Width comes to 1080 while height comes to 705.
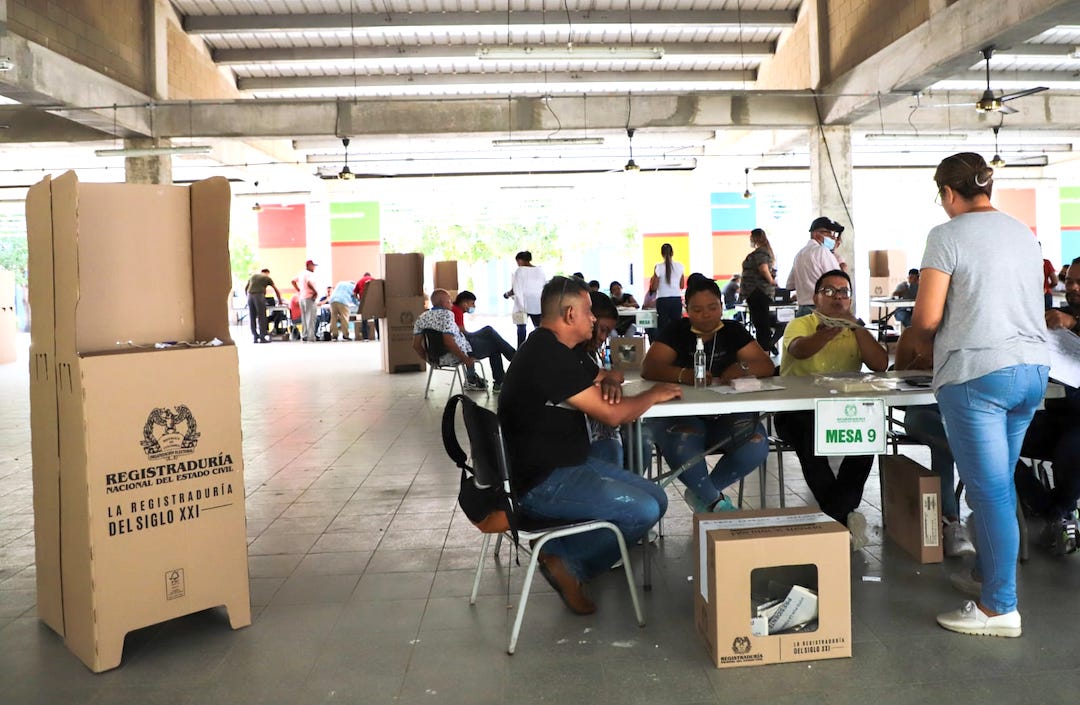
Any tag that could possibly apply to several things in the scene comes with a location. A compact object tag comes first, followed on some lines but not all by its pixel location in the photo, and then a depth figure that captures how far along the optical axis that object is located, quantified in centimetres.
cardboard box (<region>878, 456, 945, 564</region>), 313
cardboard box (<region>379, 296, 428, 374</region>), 1081
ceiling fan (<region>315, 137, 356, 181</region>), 1294
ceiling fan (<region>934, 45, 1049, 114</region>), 856
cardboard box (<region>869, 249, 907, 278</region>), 1718
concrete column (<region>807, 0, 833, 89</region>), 1159
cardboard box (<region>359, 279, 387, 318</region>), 1071
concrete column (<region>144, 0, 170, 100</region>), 1133
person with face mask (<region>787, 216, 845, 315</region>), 666
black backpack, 249
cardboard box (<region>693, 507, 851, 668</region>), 237
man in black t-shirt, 264
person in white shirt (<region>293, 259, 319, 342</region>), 1722
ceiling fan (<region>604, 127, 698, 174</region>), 2056
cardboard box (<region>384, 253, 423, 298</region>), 1084
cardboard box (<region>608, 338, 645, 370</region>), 487
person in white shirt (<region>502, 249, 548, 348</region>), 1134
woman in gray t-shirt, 244
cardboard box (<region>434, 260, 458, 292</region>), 1300
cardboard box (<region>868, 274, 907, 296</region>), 1608
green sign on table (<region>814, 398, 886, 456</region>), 283
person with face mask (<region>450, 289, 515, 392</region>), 812
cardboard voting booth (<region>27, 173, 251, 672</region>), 246
